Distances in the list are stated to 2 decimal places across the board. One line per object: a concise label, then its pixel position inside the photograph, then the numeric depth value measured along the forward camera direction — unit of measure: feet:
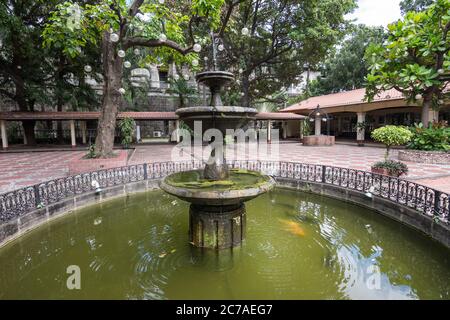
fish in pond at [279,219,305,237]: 16.18
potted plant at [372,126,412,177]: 25.31
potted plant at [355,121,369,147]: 62.64
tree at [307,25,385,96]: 83.82
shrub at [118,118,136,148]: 57.11
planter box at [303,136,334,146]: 66.69
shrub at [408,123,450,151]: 38.27
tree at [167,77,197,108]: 69.10
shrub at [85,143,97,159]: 32.39
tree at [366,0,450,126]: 32.94
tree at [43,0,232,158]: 24.66
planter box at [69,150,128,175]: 29.40
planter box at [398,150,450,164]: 36.37
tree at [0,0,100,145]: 48.20
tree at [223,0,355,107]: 50.75
